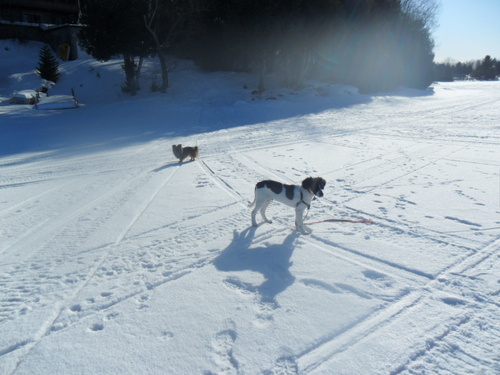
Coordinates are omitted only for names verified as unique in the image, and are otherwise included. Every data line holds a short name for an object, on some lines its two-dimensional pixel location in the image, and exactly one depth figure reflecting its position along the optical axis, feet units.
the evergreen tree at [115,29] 71.26
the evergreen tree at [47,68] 85.20
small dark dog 33.37
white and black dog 17.37
